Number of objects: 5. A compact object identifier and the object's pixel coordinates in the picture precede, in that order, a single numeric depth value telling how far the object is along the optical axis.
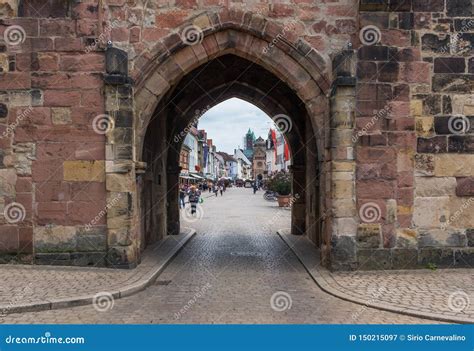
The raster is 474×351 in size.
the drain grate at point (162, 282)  7.69
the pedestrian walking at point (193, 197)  20.68
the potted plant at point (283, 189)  26.25
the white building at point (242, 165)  146.32
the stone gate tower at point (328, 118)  8.27
